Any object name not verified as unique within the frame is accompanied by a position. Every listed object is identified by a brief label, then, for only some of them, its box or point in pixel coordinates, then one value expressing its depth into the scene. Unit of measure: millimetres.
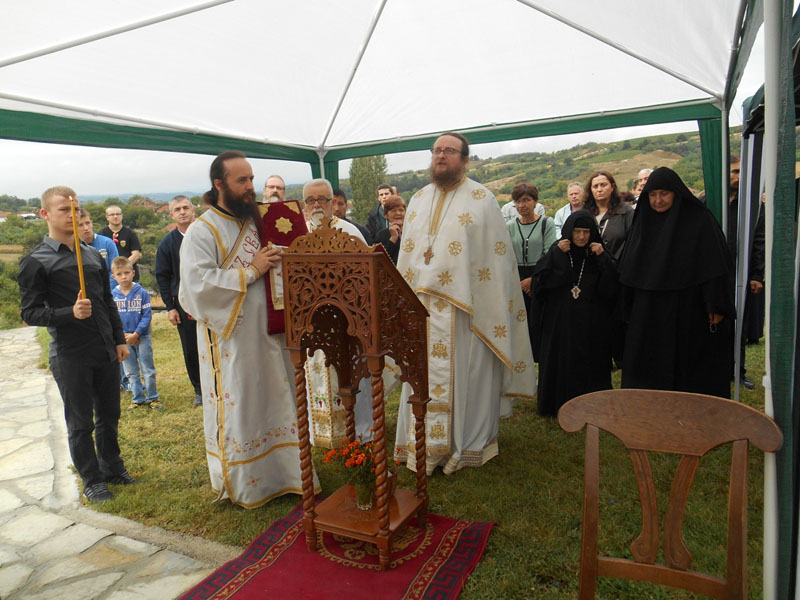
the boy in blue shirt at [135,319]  5551
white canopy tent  3627
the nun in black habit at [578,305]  4352
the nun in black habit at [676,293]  3773
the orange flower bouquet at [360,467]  2764
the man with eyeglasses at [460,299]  3562
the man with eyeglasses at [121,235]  6684
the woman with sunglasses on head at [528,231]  5285
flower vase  2807
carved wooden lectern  2434
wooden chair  1542
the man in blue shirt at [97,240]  4515
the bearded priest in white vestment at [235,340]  3148
